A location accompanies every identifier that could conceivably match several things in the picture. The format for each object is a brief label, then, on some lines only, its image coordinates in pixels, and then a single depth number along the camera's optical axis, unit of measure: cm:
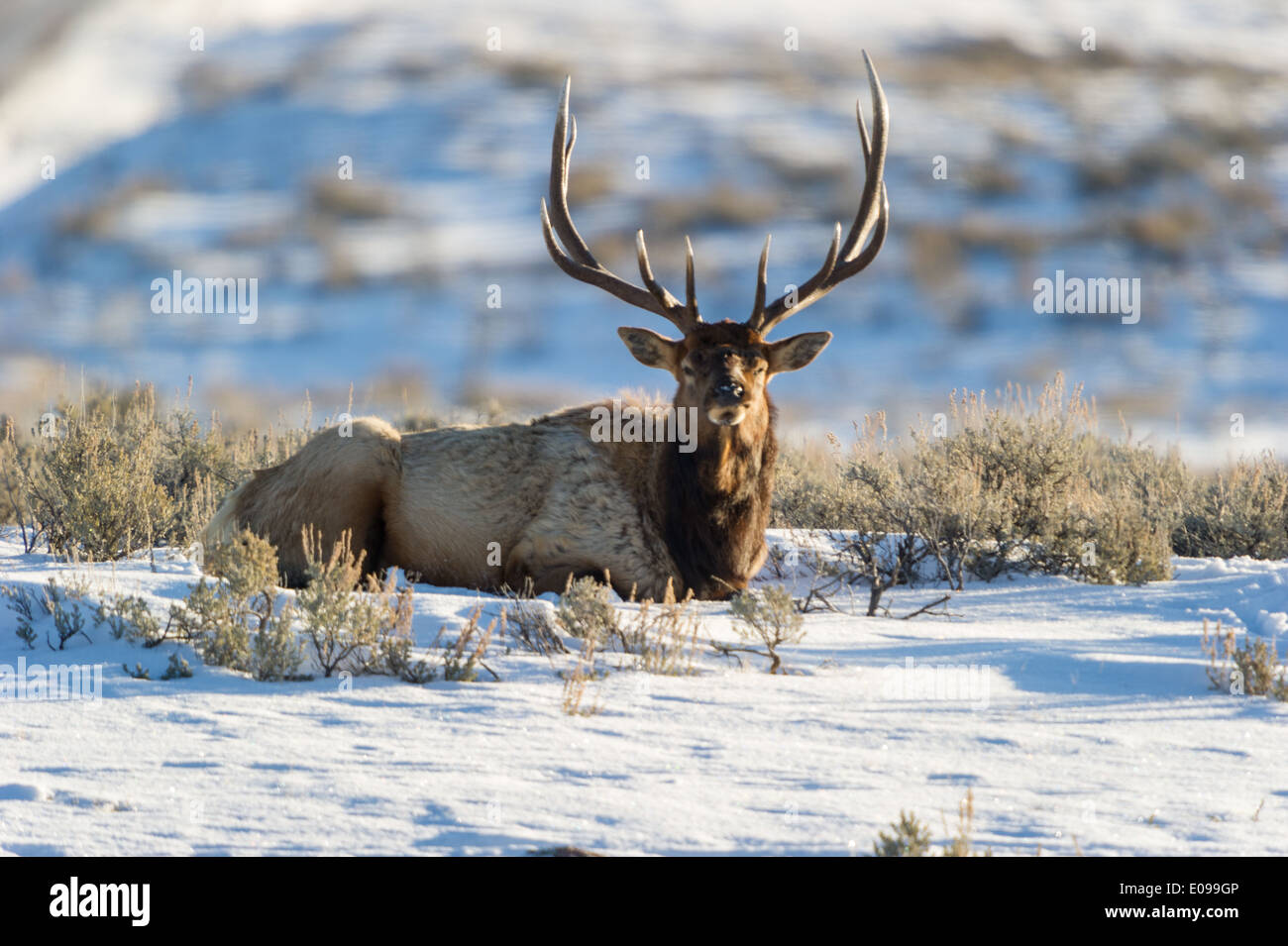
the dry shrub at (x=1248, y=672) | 1102
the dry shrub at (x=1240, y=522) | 1947
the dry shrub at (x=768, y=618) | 1196
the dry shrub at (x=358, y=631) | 1082
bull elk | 1547
